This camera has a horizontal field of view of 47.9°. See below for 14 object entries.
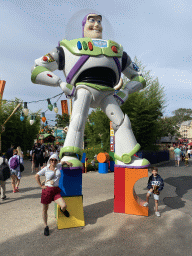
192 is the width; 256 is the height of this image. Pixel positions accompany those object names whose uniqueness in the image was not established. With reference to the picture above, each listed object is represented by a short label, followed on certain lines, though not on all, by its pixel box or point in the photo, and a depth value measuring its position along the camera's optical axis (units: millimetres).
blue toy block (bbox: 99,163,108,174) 9648
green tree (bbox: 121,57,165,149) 12242
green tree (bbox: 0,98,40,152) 16844
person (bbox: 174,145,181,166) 12773
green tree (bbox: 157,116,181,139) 17162
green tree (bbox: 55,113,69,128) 34741
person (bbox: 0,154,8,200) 5141
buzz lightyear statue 4043
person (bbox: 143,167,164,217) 4203
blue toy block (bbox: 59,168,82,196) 3691
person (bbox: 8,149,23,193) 5885
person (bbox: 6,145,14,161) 9319
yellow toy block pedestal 3518
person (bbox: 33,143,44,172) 9689
